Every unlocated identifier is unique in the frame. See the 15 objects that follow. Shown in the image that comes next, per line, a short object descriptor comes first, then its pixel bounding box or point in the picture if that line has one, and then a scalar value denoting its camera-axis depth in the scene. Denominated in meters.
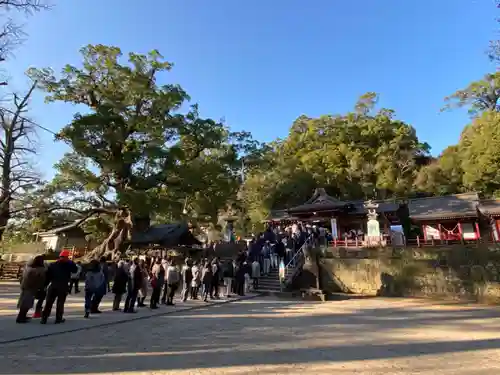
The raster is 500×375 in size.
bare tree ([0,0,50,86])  7.81
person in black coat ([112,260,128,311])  8.71
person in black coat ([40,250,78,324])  6.88
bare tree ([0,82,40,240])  17.19
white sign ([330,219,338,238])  22.59
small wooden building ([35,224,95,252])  33.03
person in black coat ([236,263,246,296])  13.49
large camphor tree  19.58
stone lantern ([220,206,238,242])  23.08
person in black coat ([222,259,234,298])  13.19
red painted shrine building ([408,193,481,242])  21.14
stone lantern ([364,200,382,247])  16.87
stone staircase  14.78
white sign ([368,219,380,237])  17.34
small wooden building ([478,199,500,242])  20.15
